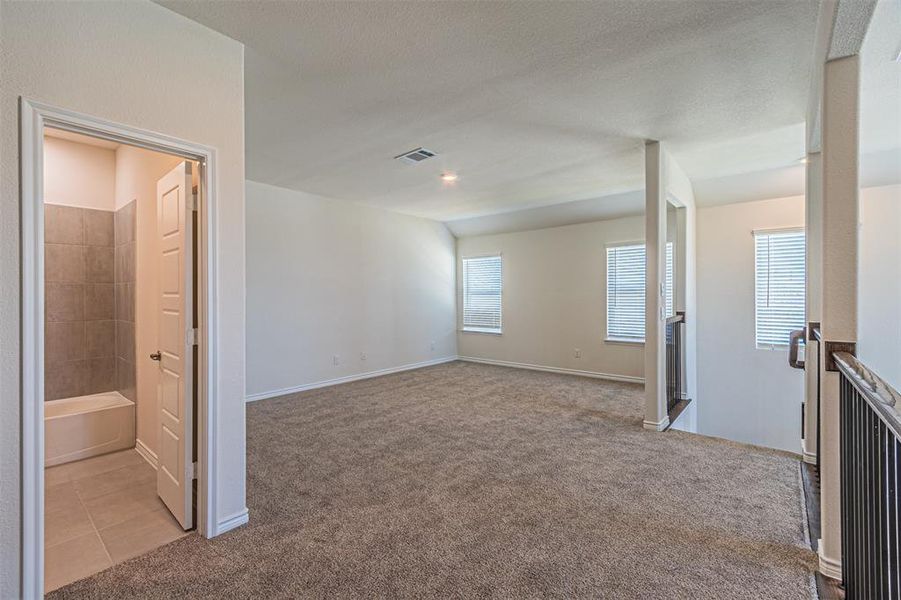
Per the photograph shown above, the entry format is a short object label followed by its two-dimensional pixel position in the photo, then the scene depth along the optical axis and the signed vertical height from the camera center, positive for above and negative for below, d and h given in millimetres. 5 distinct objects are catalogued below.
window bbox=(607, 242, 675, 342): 5863 +80
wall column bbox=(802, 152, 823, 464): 2762 +117
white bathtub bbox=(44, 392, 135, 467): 3174 -1040
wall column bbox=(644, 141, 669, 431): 3721 +116
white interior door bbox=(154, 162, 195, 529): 2262 -264
